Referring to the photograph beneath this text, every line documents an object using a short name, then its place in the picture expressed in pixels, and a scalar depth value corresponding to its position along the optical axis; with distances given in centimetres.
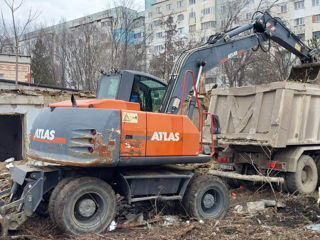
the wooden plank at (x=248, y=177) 810
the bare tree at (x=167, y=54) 2242
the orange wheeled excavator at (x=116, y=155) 555
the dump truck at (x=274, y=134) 816
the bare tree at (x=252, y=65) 2136
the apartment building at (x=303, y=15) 3991
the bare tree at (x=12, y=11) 1763
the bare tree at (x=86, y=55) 3119
